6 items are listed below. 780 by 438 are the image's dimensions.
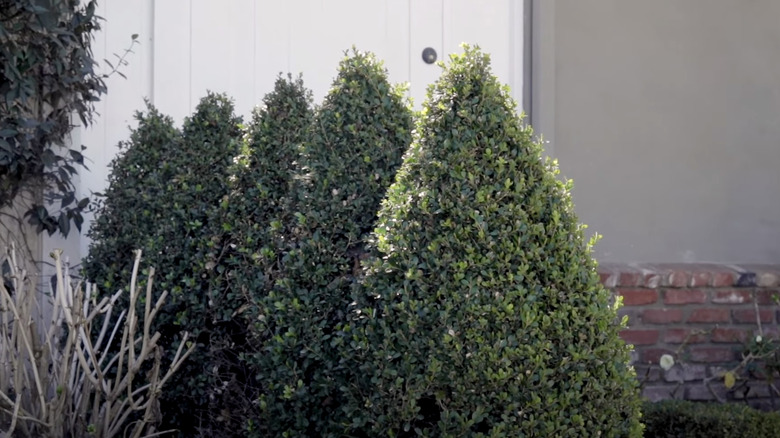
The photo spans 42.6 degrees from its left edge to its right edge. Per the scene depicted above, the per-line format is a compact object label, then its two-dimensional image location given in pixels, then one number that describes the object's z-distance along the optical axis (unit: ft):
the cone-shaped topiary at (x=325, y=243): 10.23
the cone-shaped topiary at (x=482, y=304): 8.98
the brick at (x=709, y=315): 16.81
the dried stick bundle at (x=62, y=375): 10.57
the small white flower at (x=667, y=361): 16.16
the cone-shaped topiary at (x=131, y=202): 13.20
